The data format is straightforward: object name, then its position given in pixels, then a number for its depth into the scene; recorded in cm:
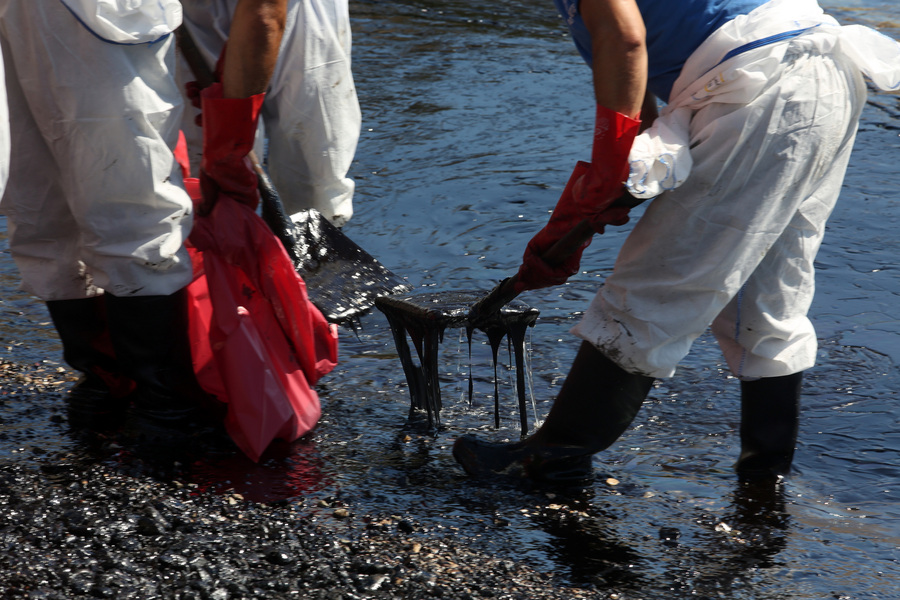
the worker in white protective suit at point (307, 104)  675
